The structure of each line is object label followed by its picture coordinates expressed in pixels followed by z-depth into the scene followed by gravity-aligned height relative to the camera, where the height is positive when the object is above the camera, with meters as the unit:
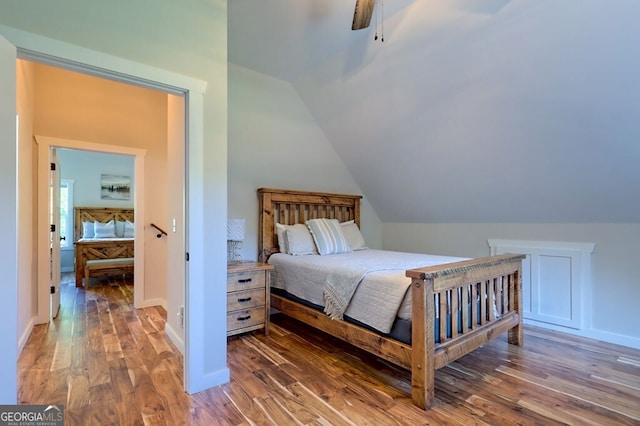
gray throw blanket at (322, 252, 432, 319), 2.35 -0.54
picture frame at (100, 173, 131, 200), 6.86 +0.58
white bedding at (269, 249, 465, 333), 2.04 -0.53
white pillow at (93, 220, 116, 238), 6.27 -0.35
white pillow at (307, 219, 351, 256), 3.48 -0.28
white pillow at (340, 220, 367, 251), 3.93 -0.29
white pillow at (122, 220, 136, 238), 6.52 -0.36
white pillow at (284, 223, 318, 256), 3.41 -0.32
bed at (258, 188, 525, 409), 1.81 -0.78
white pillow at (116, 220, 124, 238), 6.47 -0.34
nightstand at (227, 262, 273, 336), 2.79 -0.78
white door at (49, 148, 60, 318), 3.45 -0.24
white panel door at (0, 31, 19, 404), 1.39 -0.08
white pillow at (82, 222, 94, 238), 6.36 -0.35
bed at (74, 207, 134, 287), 5.09 -0.54
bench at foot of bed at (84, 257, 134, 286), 4.95 -0.88
